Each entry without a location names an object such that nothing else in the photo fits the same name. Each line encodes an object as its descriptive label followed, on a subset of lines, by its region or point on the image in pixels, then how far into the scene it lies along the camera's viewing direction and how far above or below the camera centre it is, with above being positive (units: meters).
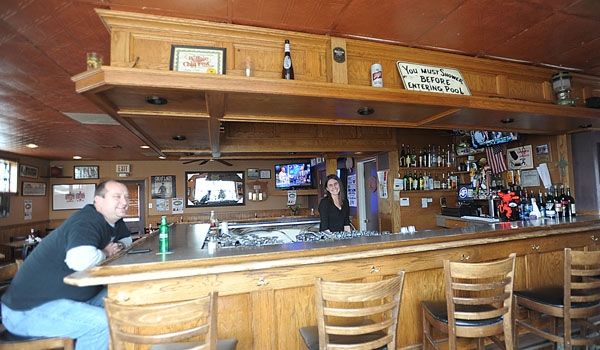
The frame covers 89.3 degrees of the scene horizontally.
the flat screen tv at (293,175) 7.69 +0.43
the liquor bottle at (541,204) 3.47 -0.25
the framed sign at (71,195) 7.36 +0.10
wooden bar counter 1.70 -0.50
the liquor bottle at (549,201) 3.47 -0.21
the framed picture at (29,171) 6.39 +0.65
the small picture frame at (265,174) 8.03 +0.51
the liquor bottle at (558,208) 3.42 -0.28
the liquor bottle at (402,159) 4.97 +0.48
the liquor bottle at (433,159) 5.12 +0.48
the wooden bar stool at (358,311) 1.43 -0.58
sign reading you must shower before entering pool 2.45 +0.90
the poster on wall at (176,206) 7.59 -0.24
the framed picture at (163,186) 7.59 +0.26
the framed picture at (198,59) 1.94 +0.89
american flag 4.33 +0.39
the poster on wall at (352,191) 6.30 -0.01
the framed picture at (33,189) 6.45 +0.27
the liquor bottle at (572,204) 3.45 -0.24
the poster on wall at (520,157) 4.06 +0.37
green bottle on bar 2.05 -0.28
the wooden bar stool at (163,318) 1.23 -0.50
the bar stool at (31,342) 1.64 -0.77
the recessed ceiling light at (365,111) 2.48 +0.66
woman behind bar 3.34 -0.22
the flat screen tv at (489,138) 4.12 +0.68
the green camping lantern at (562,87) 2.98 +0.94
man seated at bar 1.70 -0.54
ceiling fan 7.63 +0.85
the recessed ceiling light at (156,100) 2.02 +0.66
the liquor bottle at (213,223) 3.39 -0.32
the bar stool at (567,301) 1.95 -0.81
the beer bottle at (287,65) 2.13 +0.90
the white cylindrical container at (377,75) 2.30 +0.86
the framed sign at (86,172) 7.41 +0.67
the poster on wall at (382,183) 5.15 +0.11
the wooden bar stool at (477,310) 1.73 -0.73
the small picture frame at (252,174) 7.96 +0.52
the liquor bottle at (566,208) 3.45 -0.28
